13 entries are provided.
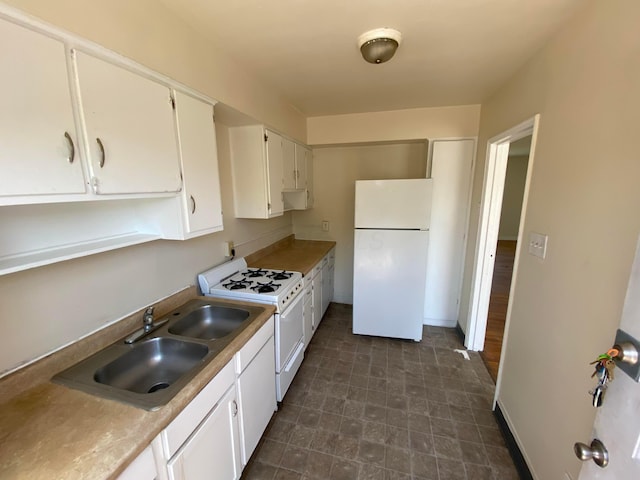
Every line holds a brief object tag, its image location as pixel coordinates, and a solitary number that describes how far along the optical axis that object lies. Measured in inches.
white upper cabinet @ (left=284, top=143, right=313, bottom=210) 112.4
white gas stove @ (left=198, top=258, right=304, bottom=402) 71.1
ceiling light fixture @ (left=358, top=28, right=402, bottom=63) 56.6
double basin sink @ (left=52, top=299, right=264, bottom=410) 39.2
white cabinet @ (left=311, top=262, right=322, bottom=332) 104.5
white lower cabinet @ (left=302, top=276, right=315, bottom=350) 93.5
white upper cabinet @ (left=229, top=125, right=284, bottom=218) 83.7
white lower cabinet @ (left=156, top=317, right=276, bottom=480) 37.6
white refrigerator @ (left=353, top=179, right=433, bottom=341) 101.6
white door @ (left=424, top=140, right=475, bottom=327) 109.6
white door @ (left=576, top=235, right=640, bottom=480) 25.0
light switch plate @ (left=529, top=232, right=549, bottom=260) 57.2
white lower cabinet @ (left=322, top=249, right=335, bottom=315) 123.0
